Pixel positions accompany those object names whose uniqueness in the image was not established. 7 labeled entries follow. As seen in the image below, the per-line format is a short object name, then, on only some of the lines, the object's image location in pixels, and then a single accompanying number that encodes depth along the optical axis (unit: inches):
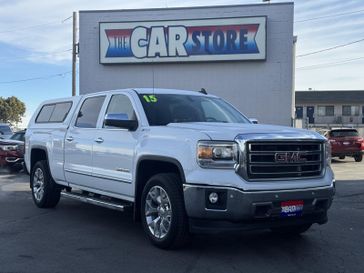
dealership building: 875.4
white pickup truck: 223.6
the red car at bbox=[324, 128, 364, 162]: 932.0
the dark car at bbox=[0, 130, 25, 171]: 665.0
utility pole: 1045.4
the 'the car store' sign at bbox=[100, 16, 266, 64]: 872.9
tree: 3509.6
